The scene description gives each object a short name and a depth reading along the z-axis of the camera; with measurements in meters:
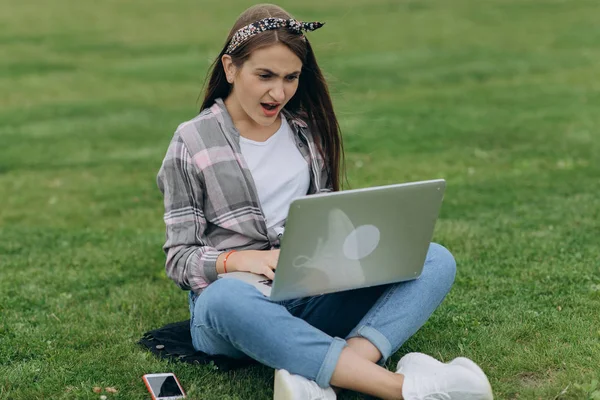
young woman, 3.30
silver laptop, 3.12
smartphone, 3.54
